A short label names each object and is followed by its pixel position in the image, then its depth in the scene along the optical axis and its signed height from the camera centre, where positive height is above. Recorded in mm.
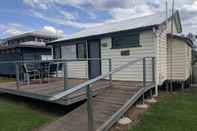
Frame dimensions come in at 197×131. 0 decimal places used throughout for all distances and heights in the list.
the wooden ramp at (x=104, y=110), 3742 -1188
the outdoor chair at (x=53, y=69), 9898 -429
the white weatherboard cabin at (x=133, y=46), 6457 +625
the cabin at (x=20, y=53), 13344 +735
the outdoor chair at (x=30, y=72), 7766 -431
